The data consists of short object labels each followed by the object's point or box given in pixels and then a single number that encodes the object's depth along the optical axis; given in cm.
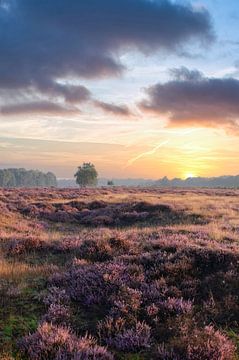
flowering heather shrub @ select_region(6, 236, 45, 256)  1422
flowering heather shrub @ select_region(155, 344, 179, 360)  644
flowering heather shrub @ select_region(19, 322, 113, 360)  631
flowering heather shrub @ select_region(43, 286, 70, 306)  850
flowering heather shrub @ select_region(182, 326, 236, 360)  643
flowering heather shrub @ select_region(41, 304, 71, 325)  766
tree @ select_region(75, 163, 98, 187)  15625
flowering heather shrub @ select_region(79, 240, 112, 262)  1237
